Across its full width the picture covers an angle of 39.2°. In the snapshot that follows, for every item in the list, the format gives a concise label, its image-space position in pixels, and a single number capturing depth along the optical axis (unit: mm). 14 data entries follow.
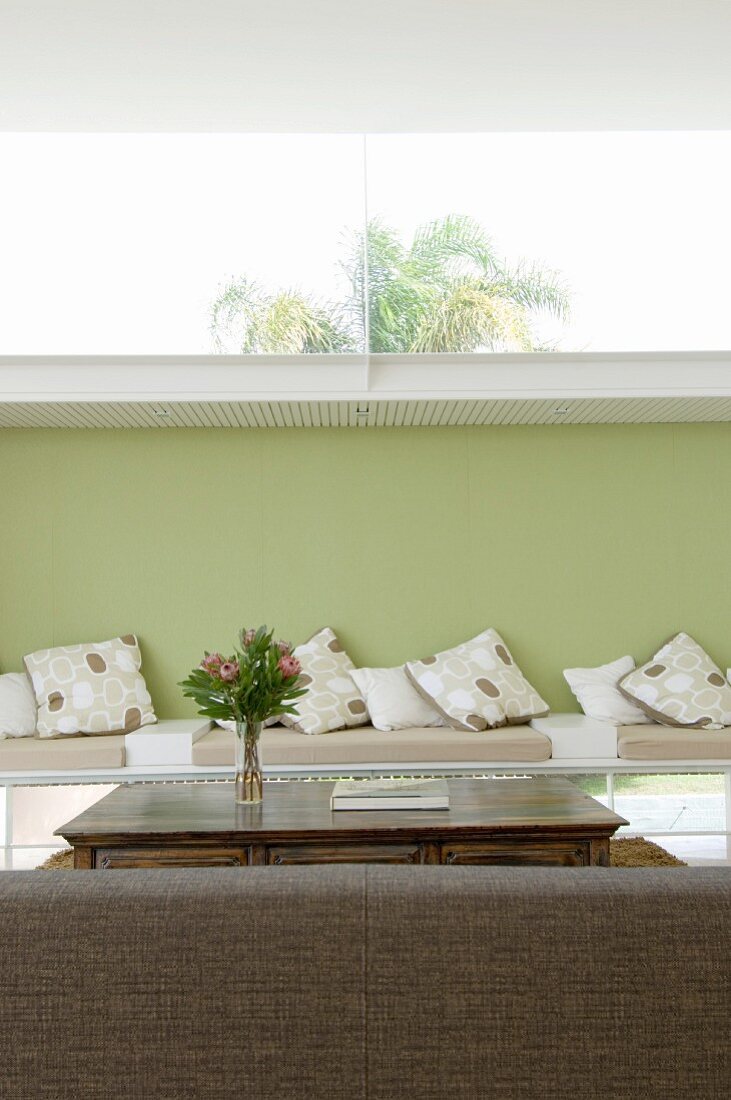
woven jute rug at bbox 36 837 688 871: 4816
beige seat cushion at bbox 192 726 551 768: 5148
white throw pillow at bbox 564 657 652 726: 5699
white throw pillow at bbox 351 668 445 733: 5574
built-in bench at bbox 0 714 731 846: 5121
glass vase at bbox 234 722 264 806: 3473
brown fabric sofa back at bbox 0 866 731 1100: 1274
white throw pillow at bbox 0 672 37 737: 5539
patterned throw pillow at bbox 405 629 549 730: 5516
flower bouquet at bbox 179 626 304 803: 3473
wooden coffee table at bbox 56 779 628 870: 3018
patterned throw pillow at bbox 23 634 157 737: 5559
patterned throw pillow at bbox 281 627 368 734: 5480
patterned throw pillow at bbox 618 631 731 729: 5523
